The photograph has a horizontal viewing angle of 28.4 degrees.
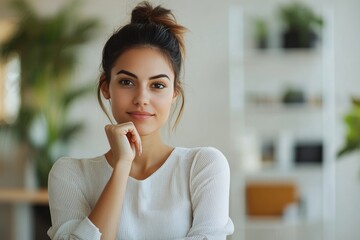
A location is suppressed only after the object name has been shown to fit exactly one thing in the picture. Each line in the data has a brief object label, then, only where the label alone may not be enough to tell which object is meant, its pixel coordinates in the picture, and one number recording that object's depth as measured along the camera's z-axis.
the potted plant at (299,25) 5.45
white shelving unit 5.52
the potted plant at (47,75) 5.79
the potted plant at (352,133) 4.24
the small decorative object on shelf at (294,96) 5.53
